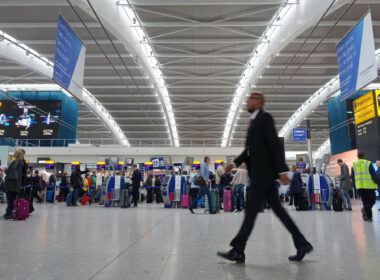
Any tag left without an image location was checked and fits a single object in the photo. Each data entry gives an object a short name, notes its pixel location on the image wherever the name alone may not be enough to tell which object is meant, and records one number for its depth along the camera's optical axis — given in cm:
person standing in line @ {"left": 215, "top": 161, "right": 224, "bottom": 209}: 1031
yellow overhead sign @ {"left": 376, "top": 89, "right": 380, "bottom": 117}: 1695
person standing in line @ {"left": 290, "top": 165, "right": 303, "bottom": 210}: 980
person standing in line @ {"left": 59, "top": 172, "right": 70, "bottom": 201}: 1485
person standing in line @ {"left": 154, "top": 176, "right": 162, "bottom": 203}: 1758
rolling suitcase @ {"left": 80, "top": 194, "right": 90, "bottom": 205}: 1359
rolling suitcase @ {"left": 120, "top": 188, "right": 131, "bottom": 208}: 1210
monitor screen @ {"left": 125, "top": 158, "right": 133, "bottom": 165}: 2310
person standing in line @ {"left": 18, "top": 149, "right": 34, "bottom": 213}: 678
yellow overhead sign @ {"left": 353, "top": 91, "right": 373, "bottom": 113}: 1770
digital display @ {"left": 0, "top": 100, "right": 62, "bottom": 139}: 2067
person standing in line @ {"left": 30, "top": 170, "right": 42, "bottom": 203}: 1348
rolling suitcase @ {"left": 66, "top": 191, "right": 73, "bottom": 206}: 1268
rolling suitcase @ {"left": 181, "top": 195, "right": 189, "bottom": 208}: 1194
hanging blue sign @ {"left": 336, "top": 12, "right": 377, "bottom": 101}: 740
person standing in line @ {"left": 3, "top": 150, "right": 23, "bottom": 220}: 652
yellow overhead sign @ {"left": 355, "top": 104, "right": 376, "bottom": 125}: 1747
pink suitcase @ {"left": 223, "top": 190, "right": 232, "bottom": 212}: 998
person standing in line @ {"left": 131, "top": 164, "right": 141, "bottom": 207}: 1185
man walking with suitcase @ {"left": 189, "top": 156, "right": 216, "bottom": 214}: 859
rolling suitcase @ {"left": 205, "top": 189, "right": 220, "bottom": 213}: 886
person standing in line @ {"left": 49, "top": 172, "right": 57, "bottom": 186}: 1665
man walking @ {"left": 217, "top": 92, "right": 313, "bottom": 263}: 271
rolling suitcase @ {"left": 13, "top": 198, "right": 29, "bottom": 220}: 630
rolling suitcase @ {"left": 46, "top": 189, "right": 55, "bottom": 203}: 1622
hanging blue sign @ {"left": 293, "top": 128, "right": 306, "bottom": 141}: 2167
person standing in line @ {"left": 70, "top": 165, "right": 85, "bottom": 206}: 1250
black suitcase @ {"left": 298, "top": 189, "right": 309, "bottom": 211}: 1002
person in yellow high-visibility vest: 641
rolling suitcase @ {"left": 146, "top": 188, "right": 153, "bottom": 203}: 1708
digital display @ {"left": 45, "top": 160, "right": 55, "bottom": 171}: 2355
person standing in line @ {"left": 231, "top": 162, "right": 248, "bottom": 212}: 995
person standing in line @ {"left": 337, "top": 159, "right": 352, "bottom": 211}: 980
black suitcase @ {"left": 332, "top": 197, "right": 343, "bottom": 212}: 965
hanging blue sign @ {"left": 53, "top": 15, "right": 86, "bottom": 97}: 770
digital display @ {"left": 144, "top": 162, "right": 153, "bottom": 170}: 2480
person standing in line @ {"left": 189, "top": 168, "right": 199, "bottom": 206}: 972
